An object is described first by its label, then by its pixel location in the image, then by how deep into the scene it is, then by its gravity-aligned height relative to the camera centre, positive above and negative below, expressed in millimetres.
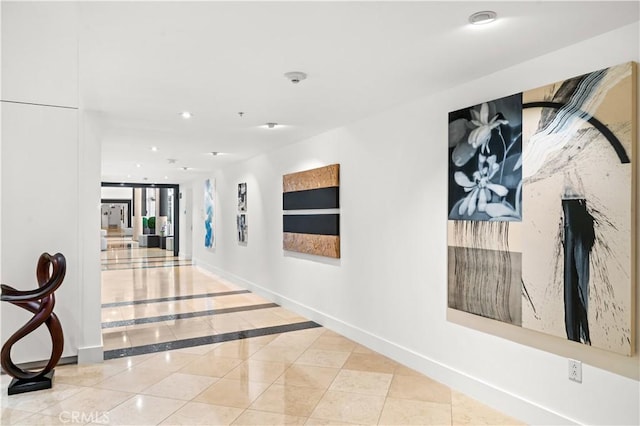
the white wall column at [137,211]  23125 +232
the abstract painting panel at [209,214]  10344 +25
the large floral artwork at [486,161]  3024 +407
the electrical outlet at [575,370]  2664 -991
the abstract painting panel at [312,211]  5293 +46
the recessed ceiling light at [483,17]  2277 +1075
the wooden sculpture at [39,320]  3436 -879
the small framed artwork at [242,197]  8148 +354
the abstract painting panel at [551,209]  2441 +36
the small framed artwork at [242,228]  8147 -253
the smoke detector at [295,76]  3256 +1080
